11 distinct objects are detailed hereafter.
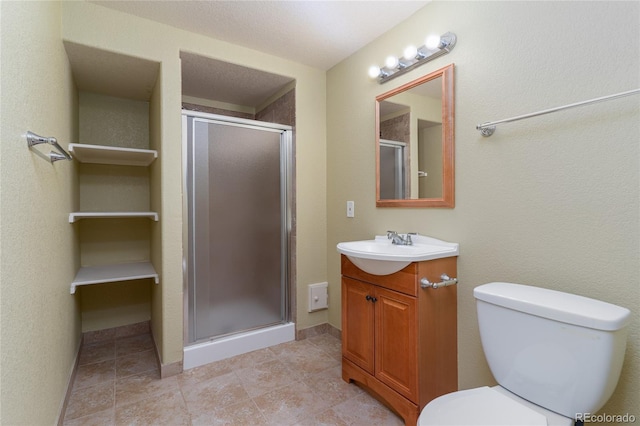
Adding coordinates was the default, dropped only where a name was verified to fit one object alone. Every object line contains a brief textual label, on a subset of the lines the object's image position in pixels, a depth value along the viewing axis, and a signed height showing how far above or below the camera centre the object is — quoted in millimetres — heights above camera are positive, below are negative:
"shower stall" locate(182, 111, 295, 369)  2166 -187
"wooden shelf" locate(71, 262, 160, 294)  2062 -454
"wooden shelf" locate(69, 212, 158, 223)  1985 -16
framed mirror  1690 +405
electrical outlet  2607 -744
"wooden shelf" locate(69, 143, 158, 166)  2059 +432
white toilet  963 -526
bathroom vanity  1494 -671
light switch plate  2402 +6
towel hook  1086 +265
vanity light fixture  1669 +910
